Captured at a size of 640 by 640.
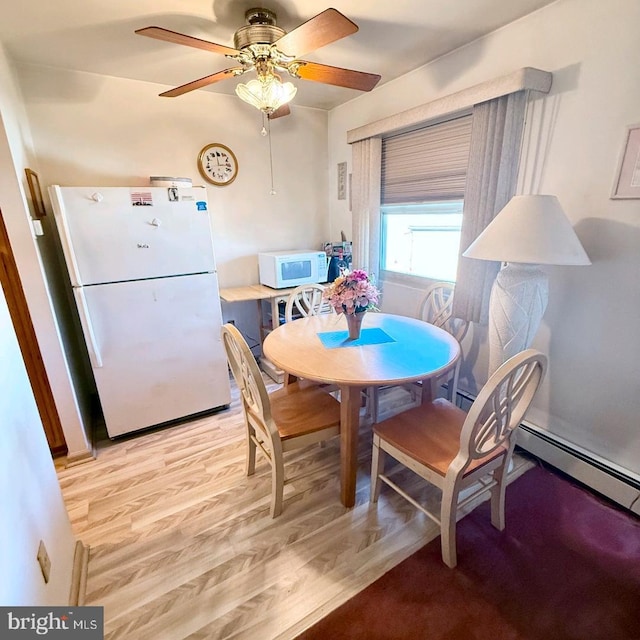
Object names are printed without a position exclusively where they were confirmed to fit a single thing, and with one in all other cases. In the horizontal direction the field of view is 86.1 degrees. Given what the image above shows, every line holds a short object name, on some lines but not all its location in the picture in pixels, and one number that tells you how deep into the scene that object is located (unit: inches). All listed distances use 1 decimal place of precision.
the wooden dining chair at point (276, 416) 60.8
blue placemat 74.9
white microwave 116.3
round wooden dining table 61.2
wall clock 113.3
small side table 112.0
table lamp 60.4
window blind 89.0
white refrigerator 78.5
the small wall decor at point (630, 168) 59.7
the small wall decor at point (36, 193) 79.5
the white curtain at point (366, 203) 110.0
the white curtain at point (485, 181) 73.7
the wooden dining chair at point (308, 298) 96.5
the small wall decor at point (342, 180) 130.2
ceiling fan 54.7
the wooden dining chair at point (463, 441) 49.4
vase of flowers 71.2
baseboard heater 66.7
